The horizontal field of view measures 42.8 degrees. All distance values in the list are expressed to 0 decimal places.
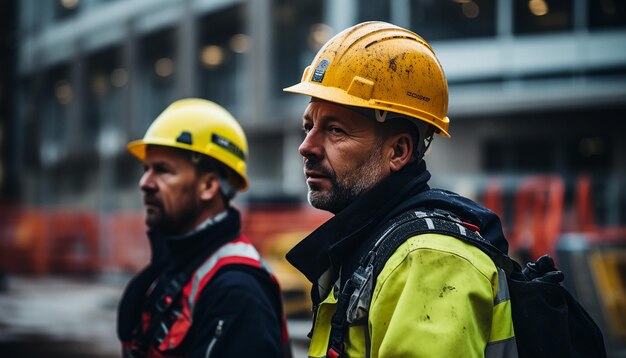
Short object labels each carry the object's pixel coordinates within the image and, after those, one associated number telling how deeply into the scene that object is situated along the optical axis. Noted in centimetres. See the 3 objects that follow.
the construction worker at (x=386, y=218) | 191
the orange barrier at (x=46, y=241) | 1878
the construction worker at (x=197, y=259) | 315
